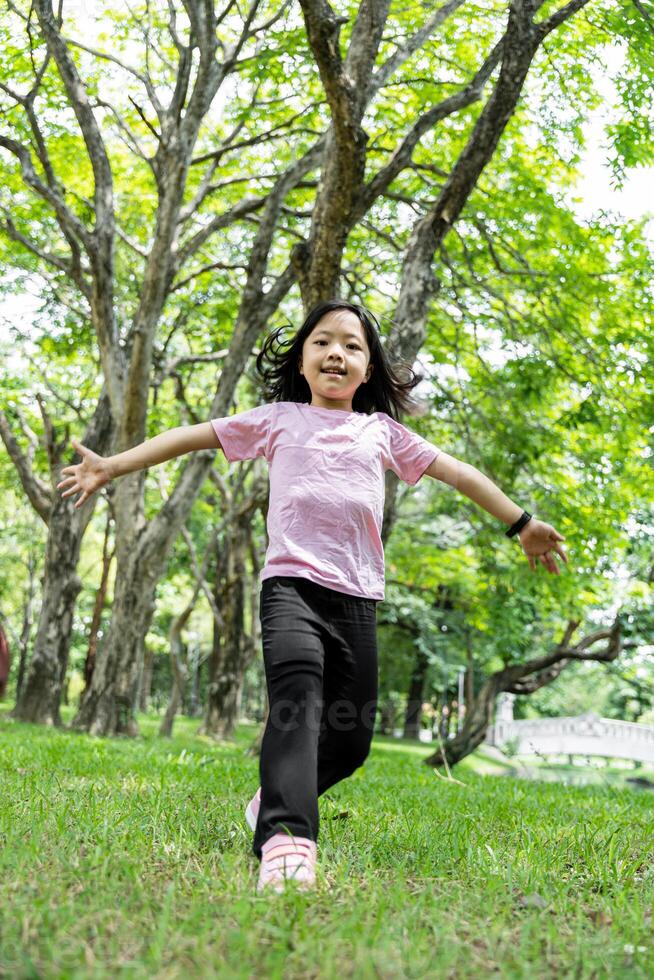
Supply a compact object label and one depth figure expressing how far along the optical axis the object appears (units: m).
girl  2.83
